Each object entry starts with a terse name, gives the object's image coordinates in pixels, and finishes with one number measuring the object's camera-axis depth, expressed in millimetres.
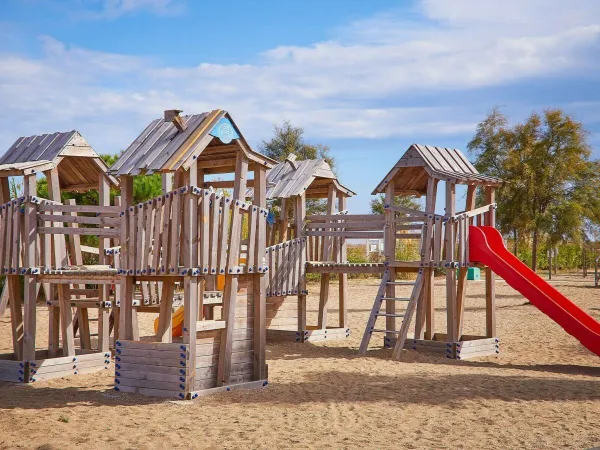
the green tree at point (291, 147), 42281
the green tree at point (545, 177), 28016
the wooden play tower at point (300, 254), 16000
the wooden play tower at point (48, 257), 11398
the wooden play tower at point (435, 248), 14023
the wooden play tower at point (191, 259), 9609
